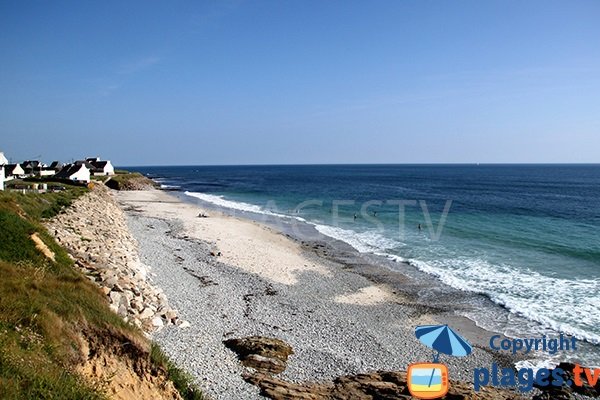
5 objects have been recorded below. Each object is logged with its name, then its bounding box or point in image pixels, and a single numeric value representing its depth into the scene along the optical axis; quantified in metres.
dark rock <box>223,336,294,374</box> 12.57
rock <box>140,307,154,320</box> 14.37
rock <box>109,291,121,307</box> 13.58
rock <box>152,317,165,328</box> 14.33
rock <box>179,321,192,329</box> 14.75
